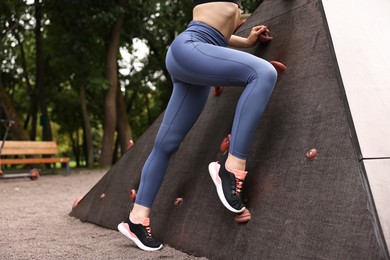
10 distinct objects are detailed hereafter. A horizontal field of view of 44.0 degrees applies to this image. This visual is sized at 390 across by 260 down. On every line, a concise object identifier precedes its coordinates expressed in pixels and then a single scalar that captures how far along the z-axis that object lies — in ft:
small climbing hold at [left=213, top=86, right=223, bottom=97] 11.94
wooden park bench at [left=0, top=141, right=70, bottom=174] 36.45
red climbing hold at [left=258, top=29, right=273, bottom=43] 11.05
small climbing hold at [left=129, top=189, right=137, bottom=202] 11.79
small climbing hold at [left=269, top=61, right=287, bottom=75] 10.11
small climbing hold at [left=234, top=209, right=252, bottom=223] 8.79
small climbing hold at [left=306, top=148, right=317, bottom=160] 8.22
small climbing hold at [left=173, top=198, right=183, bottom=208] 11.07
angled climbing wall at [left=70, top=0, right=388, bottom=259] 7.24
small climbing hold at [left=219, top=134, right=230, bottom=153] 10.02
